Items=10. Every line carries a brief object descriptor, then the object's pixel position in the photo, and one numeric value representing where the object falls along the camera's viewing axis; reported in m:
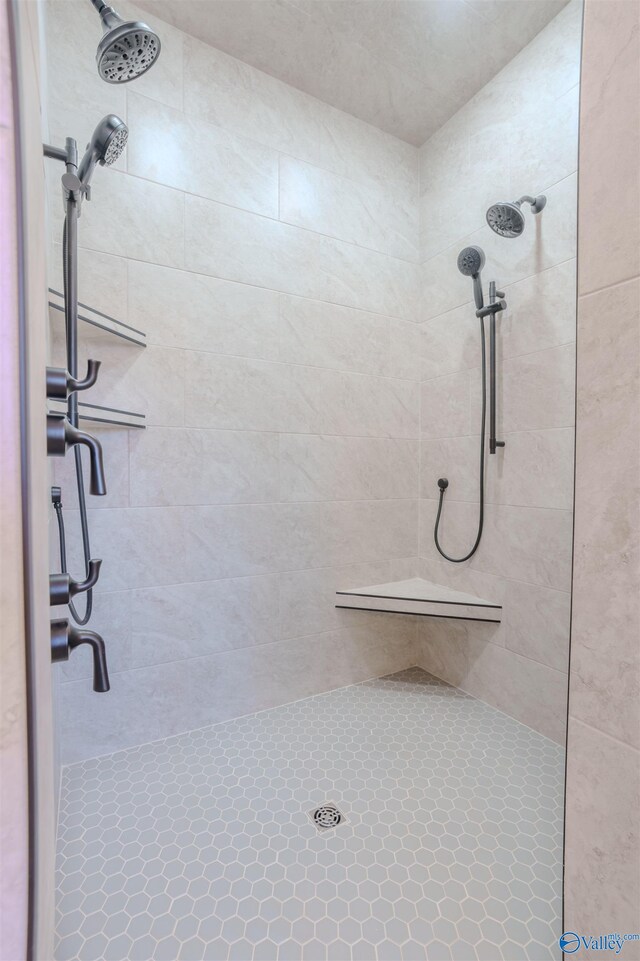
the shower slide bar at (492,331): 1.86
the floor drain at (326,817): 1.28
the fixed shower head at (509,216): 1.65
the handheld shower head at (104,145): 1.16
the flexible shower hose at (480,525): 1.90
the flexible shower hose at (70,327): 1.21
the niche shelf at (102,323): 1.31
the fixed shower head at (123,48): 1.05
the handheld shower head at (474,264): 1.88
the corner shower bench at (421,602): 1.91
